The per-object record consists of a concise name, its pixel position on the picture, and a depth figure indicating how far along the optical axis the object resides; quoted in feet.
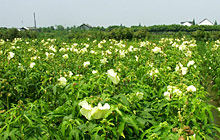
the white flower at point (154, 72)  10.78
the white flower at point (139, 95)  7.93
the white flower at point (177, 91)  8.27
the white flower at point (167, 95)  8.41
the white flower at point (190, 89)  8.23
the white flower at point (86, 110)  5.81
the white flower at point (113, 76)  7.89
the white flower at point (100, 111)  5.82
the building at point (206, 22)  229.45
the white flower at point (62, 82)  8.76
